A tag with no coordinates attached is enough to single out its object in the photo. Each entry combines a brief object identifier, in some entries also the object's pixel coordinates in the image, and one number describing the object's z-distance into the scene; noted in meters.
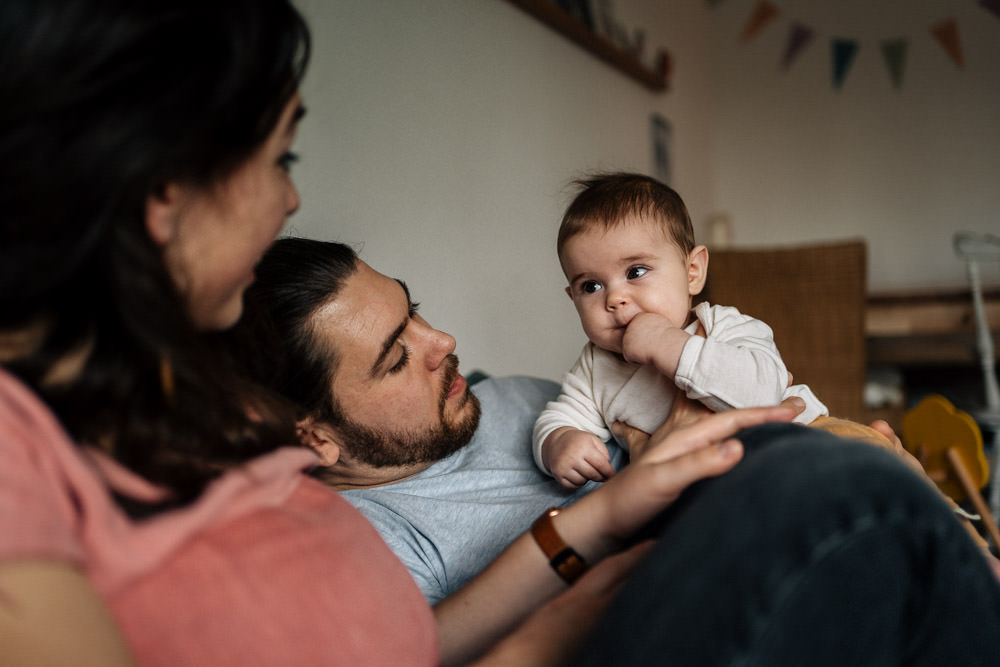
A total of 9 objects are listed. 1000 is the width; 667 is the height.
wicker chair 2.33
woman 0.47
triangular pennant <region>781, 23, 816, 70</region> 4.14
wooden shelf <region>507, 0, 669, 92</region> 2.16
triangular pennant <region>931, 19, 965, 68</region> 3.86
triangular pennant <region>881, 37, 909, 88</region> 3.97
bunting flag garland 3.87
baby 0.93
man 1.03
